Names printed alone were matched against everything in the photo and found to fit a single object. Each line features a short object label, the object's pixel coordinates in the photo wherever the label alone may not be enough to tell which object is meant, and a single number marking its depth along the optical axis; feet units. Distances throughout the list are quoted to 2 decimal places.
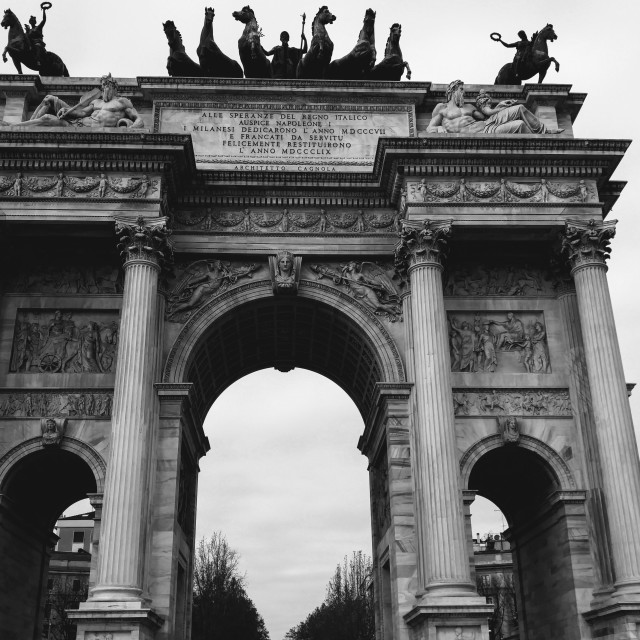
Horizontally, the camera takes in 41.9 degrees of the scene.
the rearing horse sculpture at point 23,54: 84.94
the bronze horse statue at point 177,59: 86.58
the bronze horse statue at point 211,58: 86.69
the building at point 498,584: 212.43
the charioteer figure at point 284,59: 89.04
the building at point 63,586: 193.67
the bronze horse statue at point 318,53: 87.61
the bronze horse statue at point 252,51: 87.45
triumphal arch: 67.21
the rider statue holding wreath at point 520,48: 87.16
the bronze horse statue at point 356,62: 87.30
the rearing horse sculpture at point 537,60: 85.61
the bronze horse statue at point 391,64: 87.40
